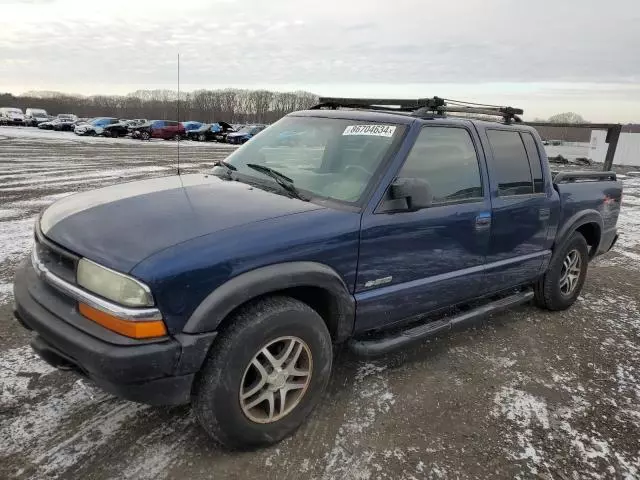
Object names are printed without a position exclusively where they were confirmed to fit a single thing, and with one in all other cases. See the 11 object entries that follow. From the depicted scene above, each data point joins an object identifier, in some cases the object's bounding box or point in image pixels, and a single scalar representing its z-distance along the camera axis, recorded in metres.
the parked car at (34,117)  47.66
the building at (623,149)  28.88
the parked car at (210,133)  37.88
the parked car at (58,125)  42.94
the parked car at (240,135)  36.03
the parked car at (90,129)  36.88
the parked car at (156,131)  35.56
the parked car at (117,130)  36.81
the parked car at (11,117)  46.81
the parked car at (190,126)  37.94
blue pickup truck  2.30
